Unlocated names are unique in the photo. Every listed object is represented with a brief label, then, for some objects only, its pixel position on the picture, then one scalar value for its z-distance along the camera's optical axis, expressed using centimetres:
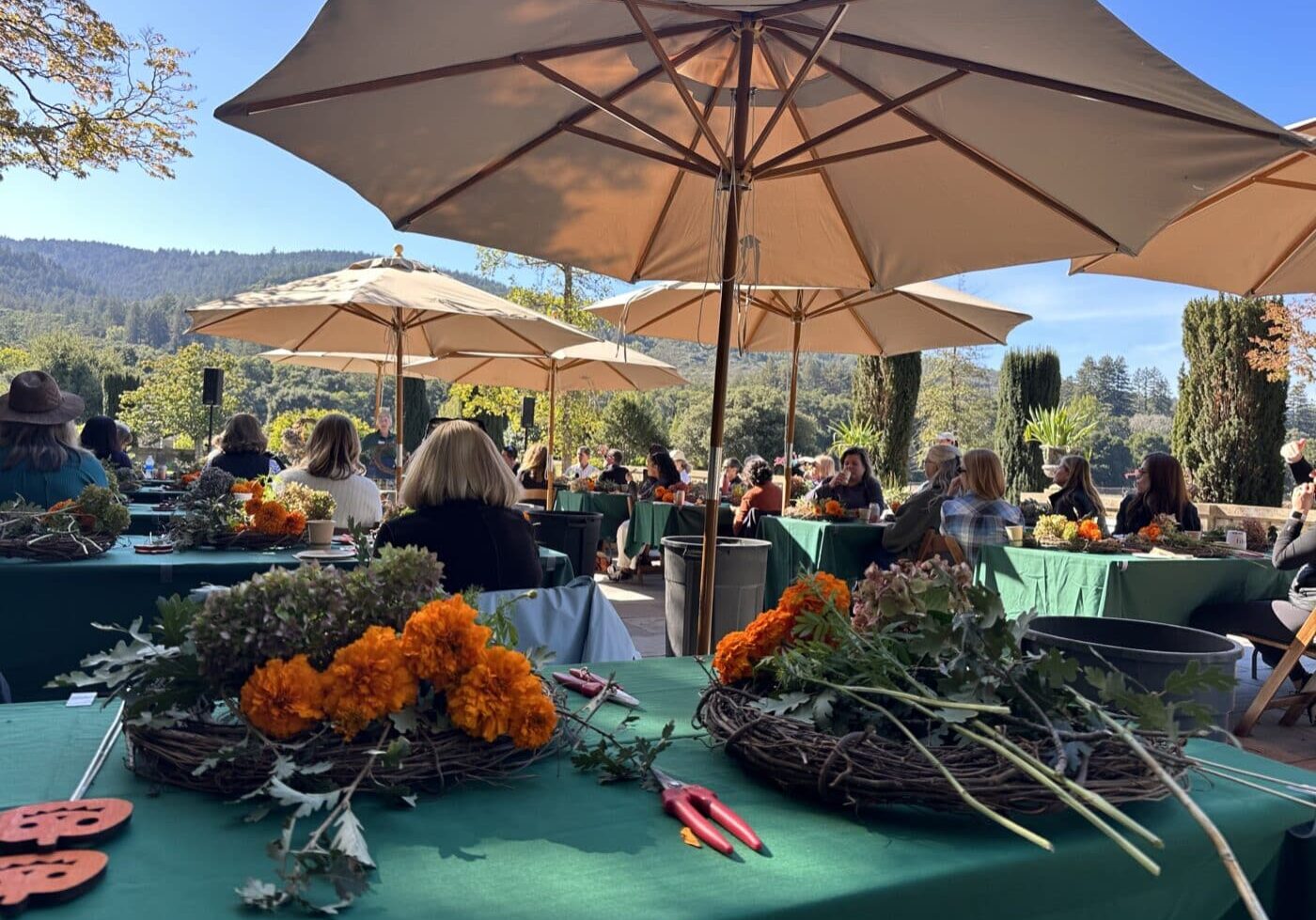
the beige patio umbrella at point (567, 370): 1182
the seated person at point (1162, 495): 723
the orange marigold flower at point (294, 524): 442
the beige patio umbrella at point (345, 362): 1192
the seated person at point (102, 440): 816
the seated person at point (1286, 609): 539
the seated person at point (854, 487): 867
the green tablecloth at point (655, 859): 112
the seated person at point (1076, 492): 771
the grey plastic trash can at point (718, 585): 510
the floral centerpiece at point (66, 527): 384
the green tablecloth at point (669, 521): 1038
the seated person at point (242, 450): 690
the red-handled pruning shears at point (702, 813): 129
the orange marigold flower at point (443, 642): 140
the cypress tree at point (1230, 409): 1619
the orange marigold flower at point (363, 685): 135
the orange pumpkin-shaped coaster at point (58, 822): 113
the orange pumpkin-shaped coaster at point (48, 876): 101
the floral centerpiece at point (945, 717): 137
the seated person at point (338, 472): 543
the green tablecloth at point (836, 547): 767
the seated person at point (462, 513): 337
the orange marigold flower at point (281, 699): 133
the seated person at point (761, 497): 941
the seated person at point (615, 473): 1336
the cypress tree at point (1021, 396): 2266
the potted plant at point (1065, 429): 1443
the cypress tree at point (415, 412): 2695
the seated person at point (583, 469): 1417
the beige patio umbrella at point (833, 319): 784
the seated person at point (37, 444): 464
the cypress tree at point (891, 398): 2056
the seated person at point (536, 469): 1248
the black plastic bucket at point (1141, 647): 185
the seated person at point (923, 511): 708
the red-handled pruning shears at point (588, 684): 198
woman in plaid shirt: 622
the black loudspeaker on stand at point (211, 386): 1084
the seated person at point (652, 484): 1135
